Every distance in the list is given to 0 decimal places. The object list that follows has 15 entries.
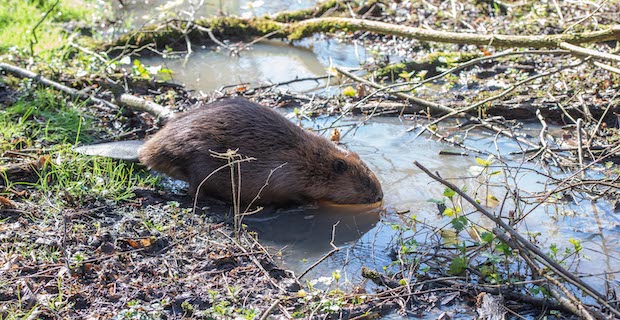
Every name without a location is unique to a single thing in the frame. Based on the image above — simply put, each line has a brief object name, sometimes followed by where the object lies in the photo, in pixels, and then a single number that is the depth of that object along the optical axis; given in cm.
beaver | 386
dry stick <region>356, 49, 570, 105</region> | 384
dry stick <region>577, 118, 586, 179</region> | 386
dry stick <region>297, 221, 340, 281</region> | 304
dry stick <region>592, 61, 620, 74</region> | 411
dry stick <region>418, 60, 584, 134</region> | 399
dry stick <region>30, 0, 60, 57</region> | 561
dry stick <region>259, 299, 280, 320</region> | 261
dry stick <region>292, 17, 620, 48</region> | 476
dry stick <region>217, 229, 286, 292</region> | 301
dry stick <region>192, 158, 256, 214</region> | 354
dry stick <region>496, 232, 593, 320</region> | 259
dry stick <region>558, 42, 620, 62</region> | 382
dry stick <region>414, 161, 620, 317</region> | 254
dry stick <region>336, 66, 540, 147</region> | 433
